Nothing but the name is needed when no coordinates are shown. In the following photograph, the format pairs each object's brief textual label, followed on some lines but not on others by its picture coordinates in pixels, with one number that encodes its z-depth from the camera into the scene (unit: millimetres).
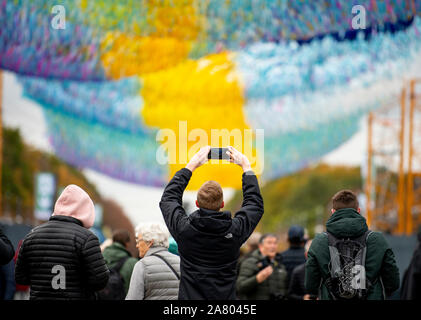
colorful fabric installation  12797
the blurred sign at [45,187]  30075
